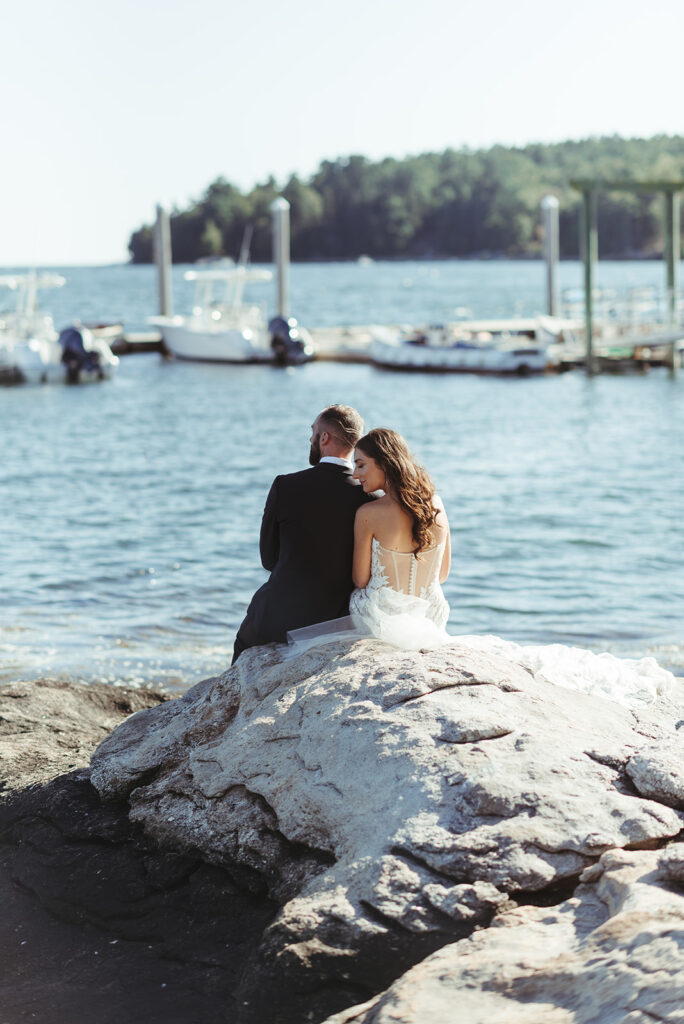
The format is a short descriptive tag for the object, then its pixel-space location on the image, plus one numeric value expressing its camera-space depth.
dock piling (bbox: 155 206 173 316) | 39.91
